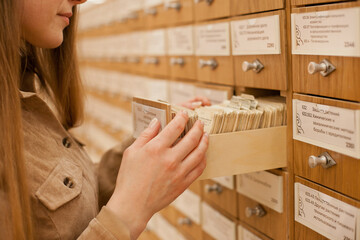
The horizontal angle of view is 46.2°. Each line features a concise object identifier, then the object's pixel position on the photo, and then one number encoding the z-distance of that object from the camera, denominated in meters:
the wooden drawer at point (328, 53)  0.73
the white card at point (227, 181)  1.21
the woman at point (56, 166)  0.73
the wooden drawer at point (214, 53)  1.18
